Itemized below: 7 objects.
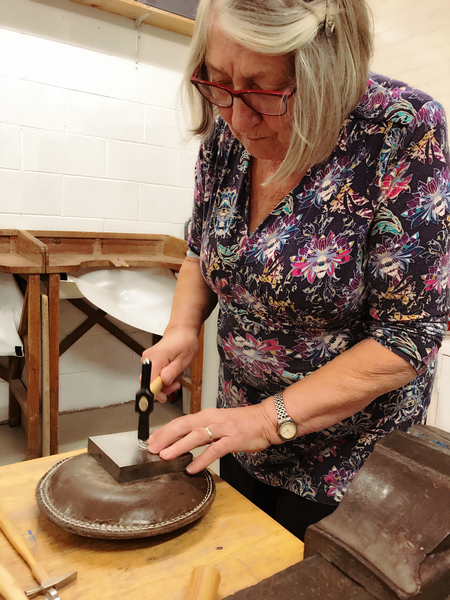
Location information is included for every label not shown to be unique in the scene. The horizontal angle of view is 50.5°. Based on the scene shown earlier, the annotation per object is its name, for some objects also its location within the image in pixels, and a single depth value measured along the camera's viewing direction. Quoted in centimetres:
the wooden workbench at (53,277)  211
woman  79
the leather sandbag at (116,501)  70
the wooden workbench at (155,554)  66
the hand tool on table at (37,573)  62
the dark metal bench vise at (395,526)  56
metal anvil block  77
